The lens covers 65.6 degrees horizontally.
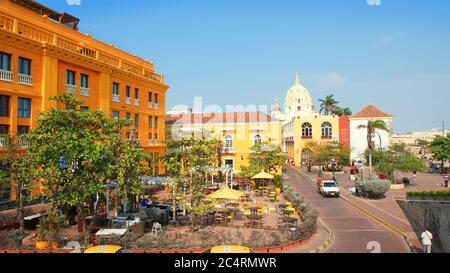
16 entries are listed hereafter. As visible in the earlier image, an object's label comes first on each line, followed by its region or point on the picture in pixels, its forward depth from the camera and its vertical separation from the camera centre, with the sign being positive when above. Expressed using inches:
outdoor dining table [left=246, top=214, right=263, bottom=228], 687.9 -126.3
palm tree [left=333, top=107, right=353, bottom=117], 3240.7 +409.2
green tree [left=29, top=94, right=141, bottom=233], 536.7 -3.8
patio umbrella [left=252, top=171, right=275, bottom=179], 1139.4 -71.8
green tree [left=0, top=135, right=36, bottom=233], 592.4 -30.3
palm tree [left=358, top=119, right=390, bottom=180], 1705.1 +148.4
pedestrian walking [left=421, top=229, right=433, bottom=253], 478.3 -116.8
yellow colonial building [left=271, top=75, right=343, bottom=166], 2416.3 +154.7
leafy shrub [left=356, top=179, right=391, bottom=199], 1045.8 -100.6
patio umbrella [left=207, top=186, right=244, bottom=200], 738.8 -86.0
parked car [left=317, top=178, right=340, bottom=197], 1097.4 -109.6
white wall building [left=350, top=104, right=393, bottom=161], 2377.0 +138.9
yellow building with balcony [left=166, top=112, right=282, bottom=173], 1535.4 +101.1
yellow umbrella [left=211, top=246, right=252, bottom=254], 413.4 -114.4
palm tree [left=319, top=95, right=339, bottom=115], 3161.9 +444.8
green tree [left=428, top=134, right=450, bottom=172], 1825.8 +34.6
